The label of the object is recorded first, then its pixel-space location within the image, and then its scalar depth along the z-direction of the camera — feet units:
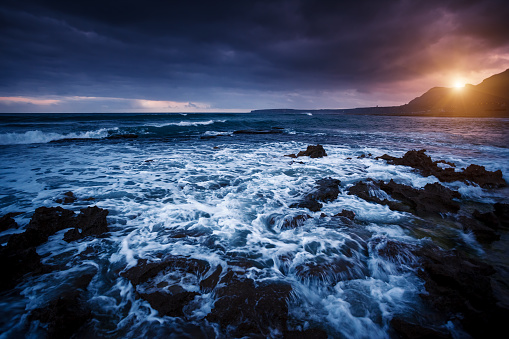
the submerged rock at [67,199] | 19.59
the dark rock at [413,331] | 7.73
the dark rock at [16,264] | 10.43
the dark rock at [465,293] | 7.96
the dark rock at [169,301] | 9.16
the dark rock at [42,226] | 12.25
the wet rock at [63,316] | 7.90
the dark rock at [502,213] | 15.70
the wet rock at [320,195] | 19.14
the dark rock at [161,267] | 10.96
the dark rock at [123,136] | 74.00
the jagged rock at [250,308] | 8.46
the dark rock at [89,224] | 14.24
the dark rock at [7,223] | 15.06
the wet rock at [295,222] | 16.24
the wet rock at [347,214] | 17.07
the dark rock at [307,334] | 8.07
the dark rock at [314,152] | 38.74
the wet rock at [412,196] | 17.98
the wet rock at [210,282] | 10.37
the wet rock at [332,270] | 11.07
